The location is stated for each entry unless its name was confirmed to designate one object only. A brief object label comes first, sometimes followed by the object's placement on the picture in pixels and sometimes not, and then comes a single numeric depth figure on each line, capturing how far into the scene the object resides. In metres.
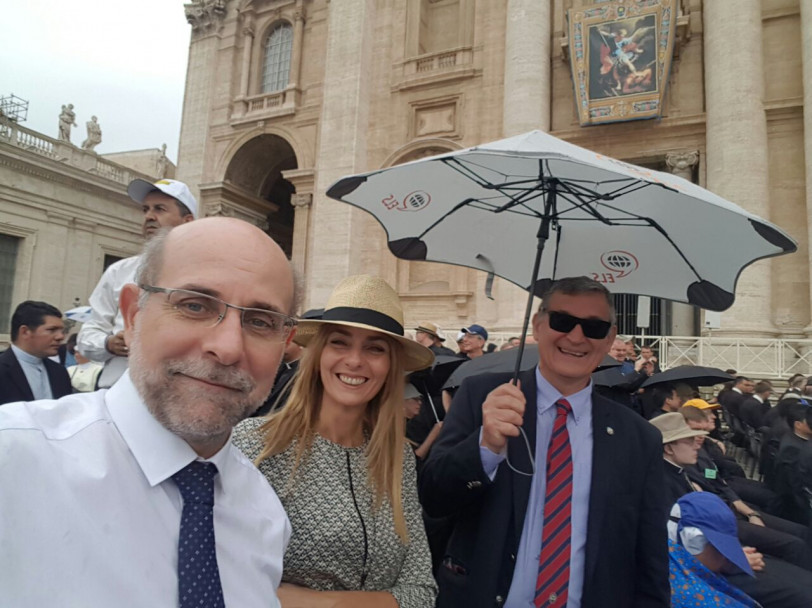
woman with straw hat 1.78
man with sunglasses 1.96
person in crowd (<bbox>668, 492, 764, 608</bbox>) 2.87
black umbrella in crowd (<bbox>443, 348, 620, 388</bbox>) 3.86
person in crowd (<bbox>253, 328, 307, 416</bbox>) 3.57
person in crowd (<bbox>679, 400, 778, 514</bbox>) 4.82
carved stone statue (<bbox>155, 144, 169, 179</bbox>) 30.00
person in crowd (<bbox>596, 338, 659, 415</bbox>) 4.16
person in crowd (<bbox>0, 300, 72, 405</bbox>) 4.26
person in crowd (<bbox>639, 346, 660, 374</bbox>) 7.67
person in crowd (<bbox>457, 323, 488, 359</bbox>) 6.89
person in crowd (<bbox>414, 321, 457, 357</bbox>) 6.48
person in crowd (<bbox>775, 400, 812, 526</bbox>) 4.85
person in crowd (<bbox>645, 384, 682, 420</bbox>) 5.66
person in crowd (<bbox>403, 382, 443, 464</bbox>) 3.56
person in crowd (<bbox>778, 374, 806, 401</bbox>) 9.75
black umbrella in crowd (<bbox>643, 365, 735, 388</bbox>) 5.61
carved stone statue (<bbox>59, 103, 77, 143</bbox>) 24.34
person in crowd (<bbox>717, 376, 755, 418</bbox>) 8.71
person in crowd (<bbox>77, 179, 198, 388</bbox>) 2.88
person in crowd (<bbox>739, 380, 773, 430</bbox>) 7.67
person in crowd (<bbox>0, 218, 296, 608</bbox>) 0.89
